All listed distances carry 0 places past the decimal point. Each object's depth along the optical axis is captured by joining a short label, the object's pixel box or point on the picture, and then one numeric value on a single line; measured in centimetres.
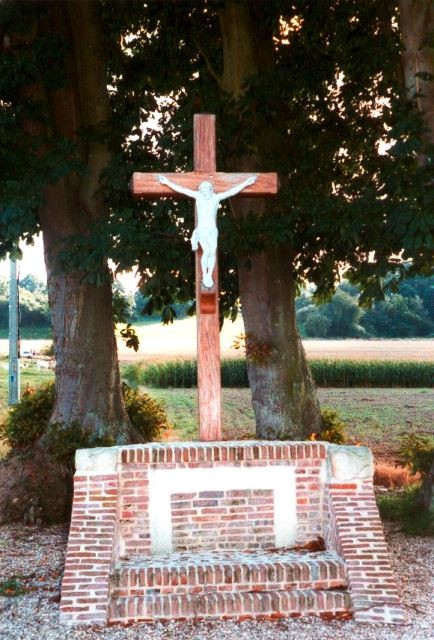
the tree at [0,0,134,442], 1016
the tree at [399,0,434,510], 863
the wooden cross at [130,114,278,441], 738
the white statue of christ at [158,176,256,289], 732
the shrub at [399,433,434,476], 954
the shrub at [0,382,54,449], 1137
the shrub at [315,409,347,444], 1064
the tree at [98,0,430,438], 912
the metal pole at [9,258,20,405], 1439
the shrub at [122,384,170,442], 1233
